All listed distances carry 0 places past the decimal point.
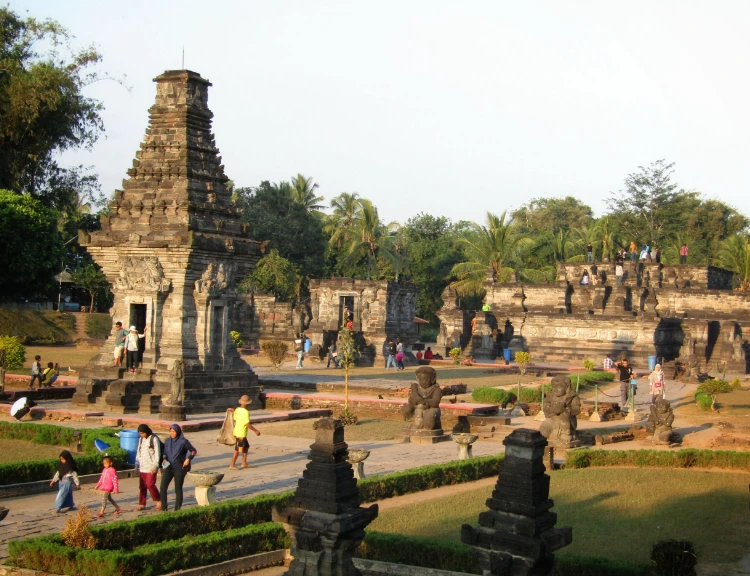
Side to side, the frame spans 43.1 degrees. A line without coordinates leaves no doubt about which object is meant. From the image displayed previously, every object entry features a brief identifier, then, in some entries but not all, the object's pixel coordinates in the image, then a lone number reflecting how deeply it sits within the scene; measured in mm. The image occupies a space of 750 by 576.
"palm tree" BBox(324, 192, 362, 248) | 64250
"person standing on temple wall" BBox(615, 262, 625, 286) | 48969
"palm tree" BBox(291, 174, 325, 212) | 63694
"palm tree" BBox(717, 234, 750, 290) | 50750
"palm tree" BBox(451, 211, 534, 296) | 57125
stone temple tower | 21781
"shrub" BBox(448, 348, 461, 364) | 39031
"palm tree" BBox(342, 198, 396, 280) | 60244
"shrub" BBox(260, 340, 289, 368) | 33938
